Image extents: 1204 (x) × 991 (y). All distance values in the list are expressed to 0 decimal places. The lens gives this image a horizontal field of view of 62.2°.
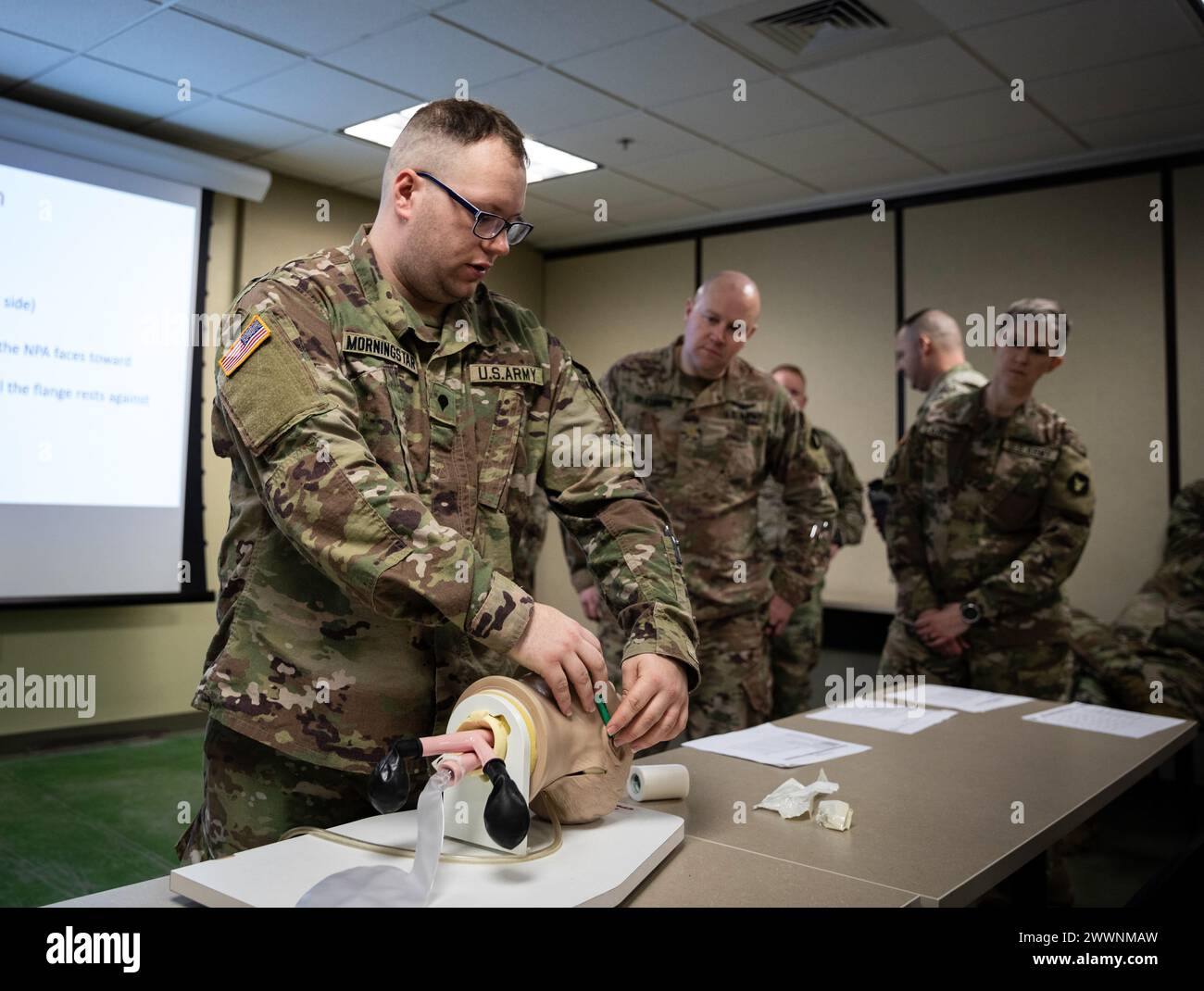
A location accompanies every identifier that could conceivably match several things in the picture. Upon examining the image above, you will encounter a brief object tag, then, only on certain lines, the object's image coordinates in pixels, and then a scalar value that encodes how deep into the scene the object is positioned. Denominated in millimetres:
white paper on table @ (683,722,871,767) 1705
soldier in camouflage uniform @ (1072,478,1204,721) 3863
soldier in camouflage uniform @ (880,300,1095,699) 2854
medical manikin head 967
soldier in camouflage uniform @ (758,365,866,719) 3802
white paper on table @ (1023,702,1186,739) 2057
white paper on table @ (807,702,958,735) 2025
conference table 1075
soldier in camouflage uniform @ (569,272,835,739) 2977
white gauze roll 1382
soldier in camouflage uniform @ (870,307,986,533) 3760
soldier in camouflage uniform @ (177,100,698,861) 1068
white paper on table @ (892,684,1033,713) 2280
